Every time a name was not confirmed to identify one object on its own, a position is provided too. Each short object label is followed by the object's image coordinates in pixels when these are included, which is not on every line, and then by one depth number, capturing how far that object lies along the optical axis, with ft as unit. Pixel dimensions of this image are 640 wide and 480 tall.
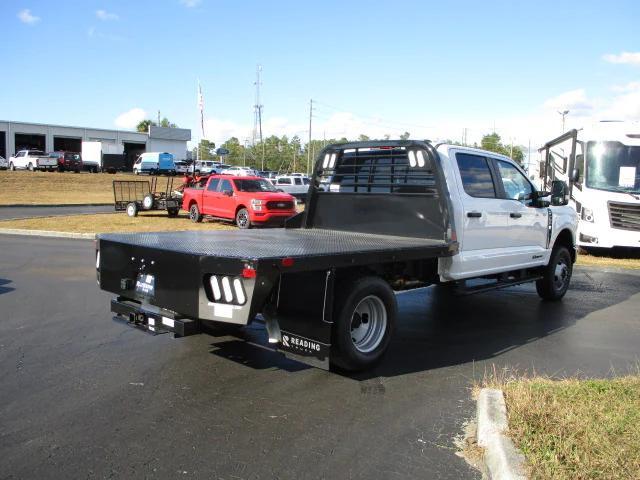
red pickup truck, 62.54
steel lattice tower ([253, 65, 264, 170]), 291.58
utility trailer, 73.68
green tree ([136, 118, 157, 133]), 364.99
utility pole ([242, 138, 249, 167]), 333.54
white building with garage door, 222.28
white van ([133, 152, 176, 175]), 191.01
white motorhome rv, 46.29
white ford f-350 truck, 15.08
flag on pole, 187.73
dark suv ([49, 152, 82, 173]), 172.48
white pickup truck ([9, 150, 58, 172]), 168.55
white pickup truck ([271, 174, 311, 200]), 117.48
